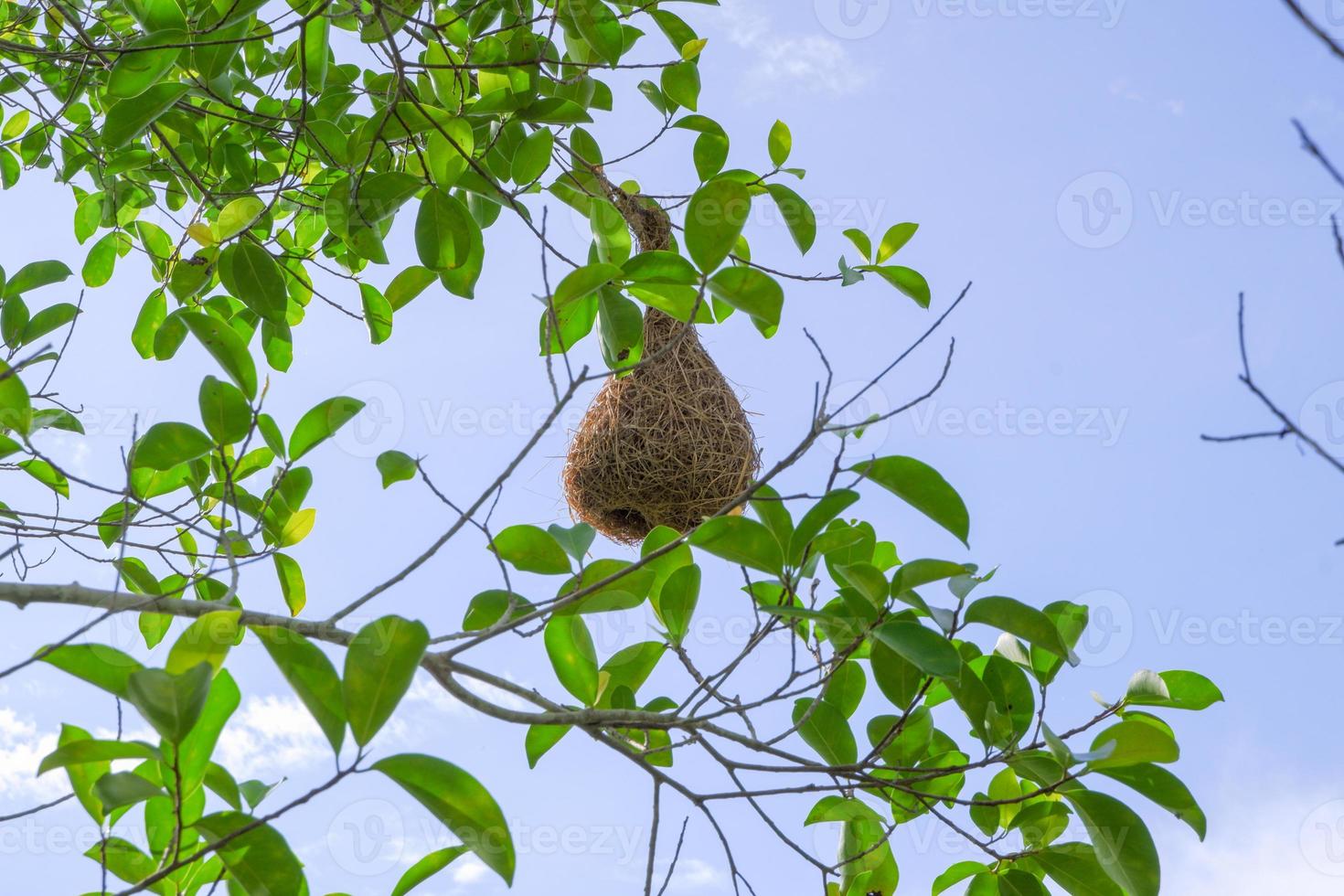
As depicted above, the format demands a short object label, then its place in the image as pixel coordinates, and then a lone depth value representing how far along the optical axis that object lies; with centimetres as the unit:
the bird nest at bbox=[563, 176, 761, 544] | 404
